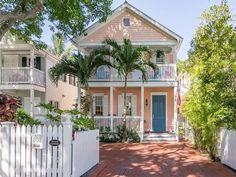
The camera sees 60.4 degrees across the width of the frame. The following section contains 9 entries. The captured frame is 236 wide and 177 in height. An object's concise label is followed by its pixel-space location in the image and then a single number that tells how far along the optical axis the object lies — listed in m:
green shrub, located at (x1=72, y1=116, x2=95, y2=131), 5.74
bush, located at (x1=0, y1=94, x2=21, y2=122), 4.93
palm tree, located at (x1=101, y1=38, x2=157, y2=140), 11.52
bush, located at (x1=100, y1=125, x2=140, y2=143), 12.05
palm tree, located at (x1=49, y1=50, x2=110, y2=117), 11.51
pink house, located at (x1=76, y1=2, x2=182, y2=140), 12.89
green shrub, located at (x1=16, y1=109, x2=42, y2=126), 5.14
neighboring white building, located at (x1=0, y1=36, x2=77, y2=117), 13.19
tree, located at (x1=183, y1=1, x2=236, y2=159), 7.46
